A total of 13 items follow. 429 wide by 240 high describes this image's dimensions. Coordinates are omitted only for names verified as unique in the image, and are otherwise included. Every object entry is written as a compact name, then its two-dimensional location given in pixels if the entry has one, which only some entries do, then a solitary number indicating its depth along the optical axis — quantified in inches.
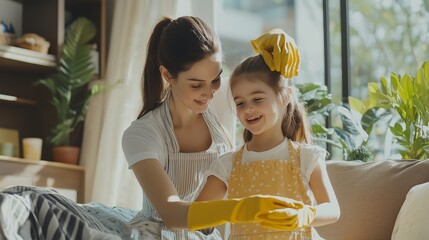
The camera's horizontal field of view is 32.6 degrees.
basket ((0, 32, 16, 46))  154.4
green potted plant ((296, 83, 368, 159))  121.3
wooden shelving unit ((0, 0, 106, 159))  162.2
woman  80.0
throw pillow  82.0
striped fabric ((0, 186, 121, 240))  66.2
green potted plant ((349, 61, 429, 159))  112.7
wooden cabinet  145.8
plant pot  161.2
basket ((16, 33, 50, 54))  157.2
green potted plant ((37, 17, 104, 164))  160.7
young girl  75.9
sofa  94.6
